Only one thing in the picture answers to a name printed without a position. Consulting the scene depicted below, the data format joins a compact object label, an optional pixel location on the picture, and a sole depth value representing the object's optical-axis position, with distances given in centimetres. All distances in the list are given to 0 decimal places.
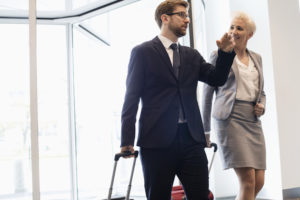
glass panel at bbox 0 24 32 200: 336
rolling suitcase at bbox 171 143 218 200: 250
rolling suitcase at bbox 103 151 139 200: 183
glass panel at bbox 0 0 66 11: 342
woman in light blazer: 238
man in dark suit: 182
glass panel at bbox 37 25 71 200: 375
